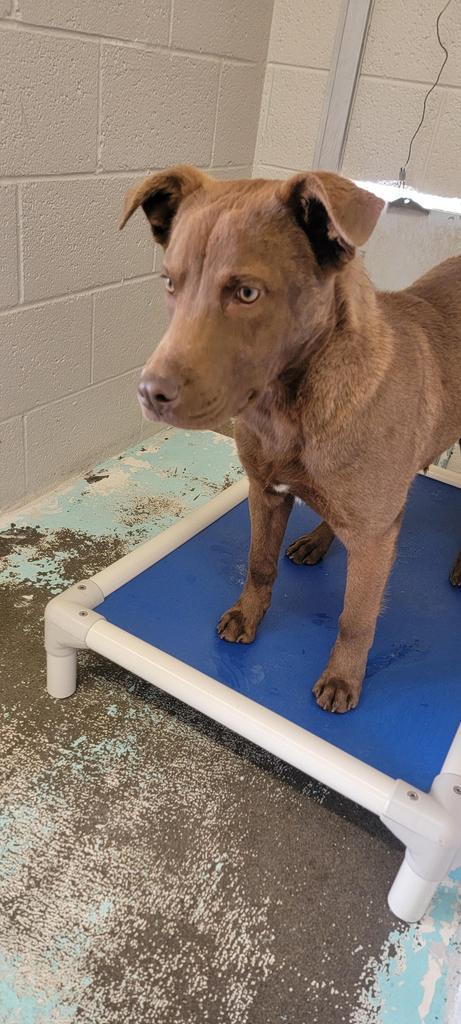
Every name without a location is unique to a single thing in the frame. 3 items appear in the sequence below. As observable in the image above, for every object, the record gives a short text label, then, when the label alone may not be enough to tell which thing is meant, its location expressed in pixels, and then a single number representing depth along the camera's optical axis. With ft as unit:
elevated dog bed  4.48
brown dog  3.77
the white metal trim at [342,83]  8.75
